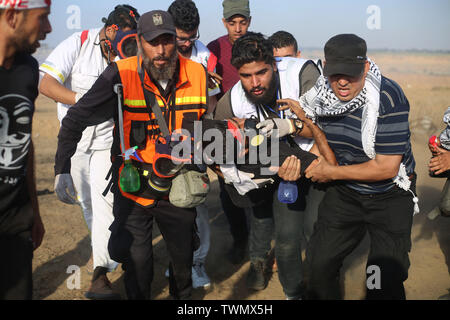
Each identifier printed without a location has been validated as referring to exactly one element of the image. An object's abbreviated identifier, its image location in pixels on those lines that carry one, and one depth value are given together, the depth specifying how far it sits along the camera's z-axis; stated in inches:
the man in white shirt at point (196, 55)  165.5
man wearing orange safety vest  126.6
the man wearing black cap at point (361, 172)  118.9
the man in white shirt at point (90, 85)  163.2
